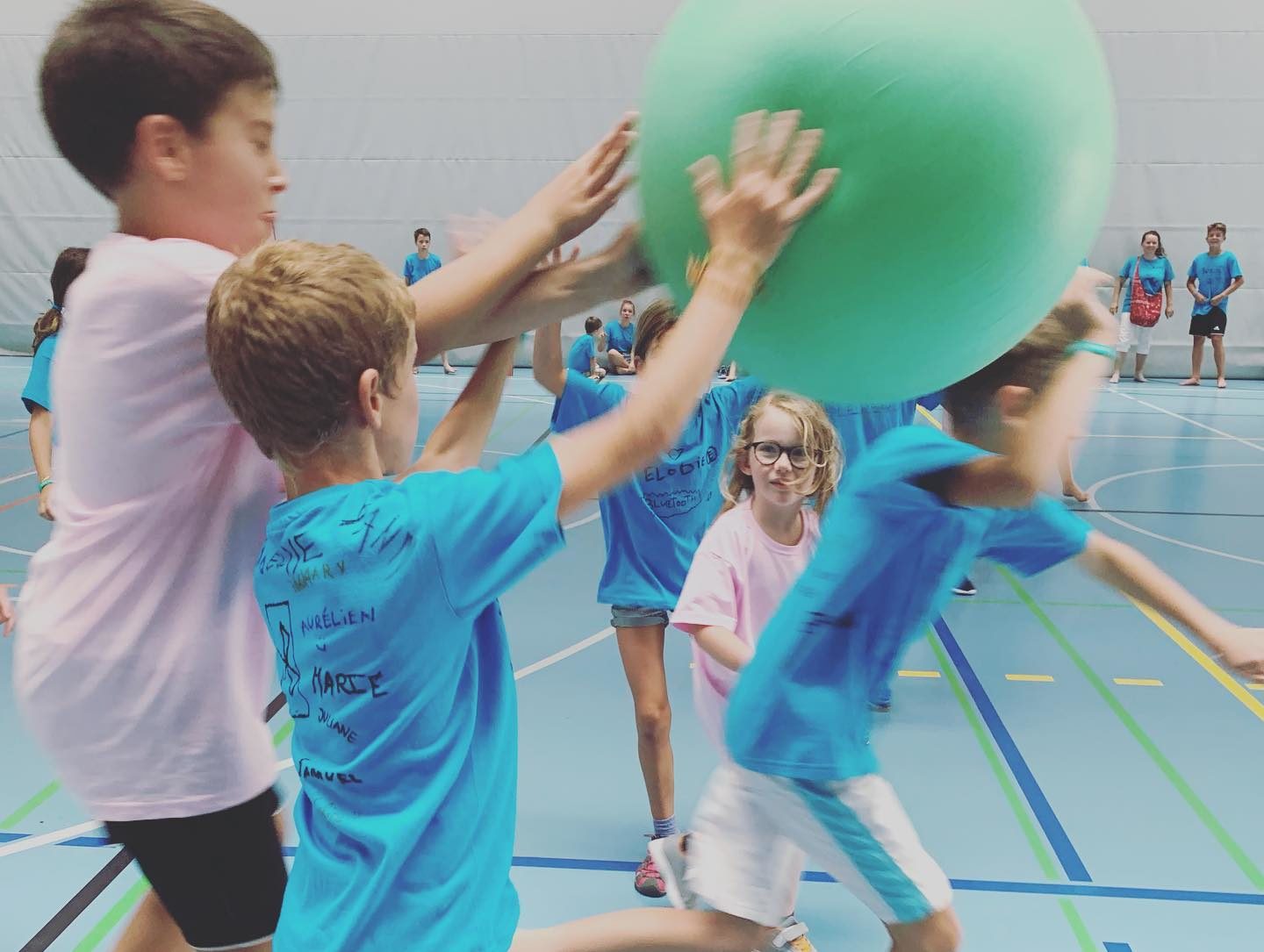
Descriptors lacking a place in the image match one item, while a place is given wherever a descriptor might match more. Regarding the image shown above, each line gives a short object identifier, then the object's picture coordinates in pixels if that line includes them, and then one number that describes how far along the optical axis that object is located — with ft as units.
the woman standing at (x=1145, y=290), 38.86
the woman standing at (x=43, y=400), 13.87
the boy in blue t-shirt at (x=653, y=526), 9.13
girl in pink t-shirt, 7.82
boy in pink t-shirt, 4.07
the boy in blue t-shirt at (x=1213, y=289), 38.70
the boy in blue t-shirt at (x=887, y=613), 5.88
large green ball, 3.68
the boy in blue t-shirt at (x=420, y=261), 39.37
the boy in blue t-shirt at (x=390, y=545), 3.76
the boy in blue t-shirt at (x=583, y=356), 11.37
